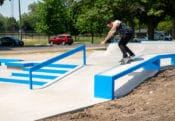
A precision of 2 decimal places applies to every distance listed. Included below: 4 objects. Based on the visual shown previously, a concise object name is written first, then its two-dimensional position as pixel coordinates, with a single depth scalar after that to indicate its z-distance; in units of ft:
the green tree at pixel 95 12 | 70.84
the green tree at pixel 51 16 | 133.53
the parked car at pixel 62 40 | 123.58
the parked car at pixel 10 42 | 111.84
